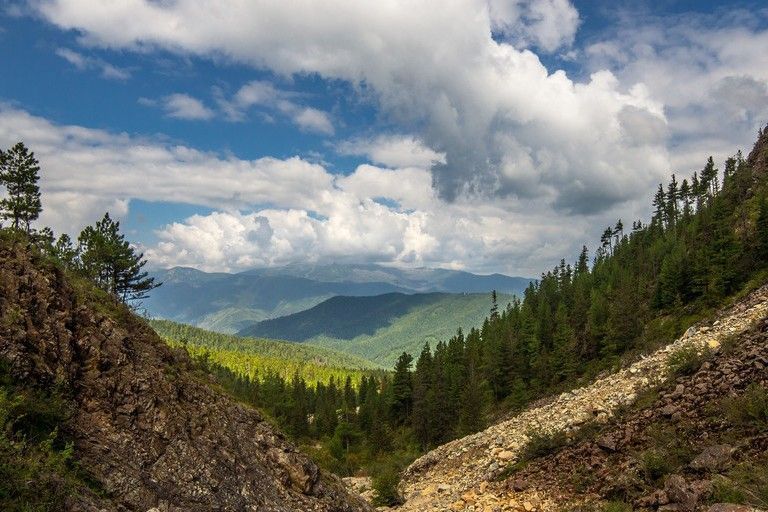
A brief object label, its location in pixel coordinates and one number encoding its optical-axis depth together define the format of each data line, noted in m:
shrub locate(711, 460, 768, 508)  11.03
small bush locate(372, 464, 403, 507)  30.59
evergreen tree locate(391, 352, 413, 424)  95.38
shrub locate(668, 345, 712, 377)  21.83
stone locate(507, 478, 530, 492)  21.74
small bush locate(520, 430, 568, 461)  23.64
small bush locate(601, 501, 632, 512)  14.58
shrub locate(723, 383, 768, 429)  14.51
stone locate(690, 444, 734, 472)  13.59
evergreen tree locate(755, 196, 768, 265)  64.67
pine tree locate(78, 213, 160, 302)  51.94
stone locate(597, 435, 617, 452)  19.75
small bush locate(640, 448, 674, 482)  15.45
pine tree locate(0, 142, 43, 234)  50.28
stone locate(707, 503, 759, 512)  10.83
